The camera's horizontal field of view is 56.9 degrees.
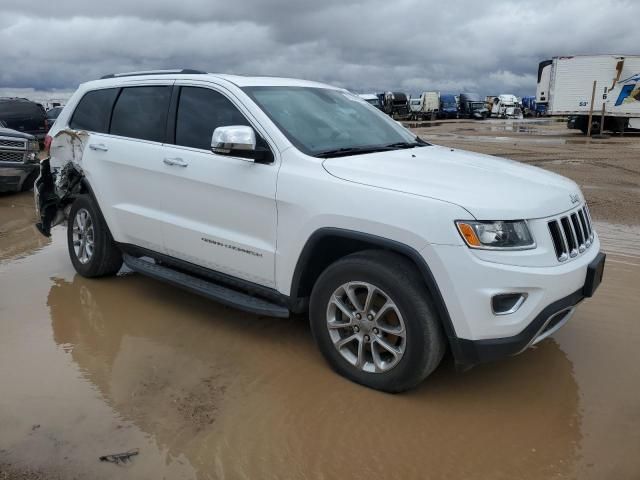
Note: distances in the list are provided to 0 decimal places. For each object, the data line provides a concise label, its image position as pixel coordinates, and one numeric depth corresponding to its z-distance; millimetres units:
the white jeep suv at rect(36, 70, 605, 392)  3062
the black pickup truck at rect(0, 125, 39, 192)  10500
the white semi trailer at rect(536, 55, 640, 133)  24531
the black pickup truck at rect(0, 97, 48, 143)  16969
